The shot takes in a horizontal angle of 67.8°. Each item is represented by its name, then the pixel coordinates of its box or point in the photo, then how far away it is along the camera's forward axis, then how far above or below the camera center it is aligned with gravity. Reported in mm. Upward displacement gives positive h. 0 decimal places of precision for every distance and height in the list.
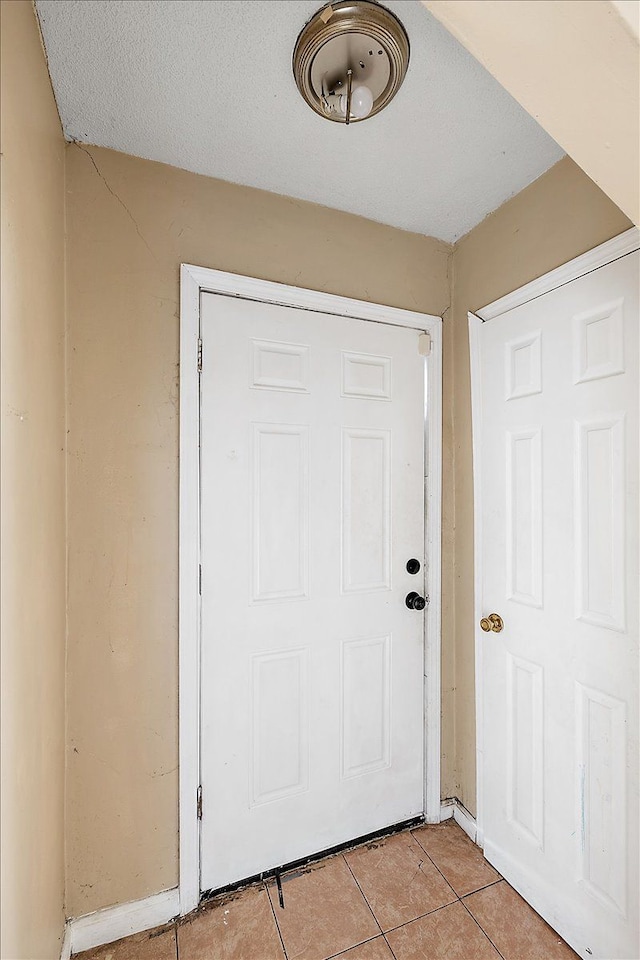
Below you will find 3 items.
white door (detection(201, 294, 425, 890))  1584 -359
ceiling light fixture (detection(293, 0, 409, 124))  1028 +999
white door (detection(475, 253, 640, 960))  1286 -373
